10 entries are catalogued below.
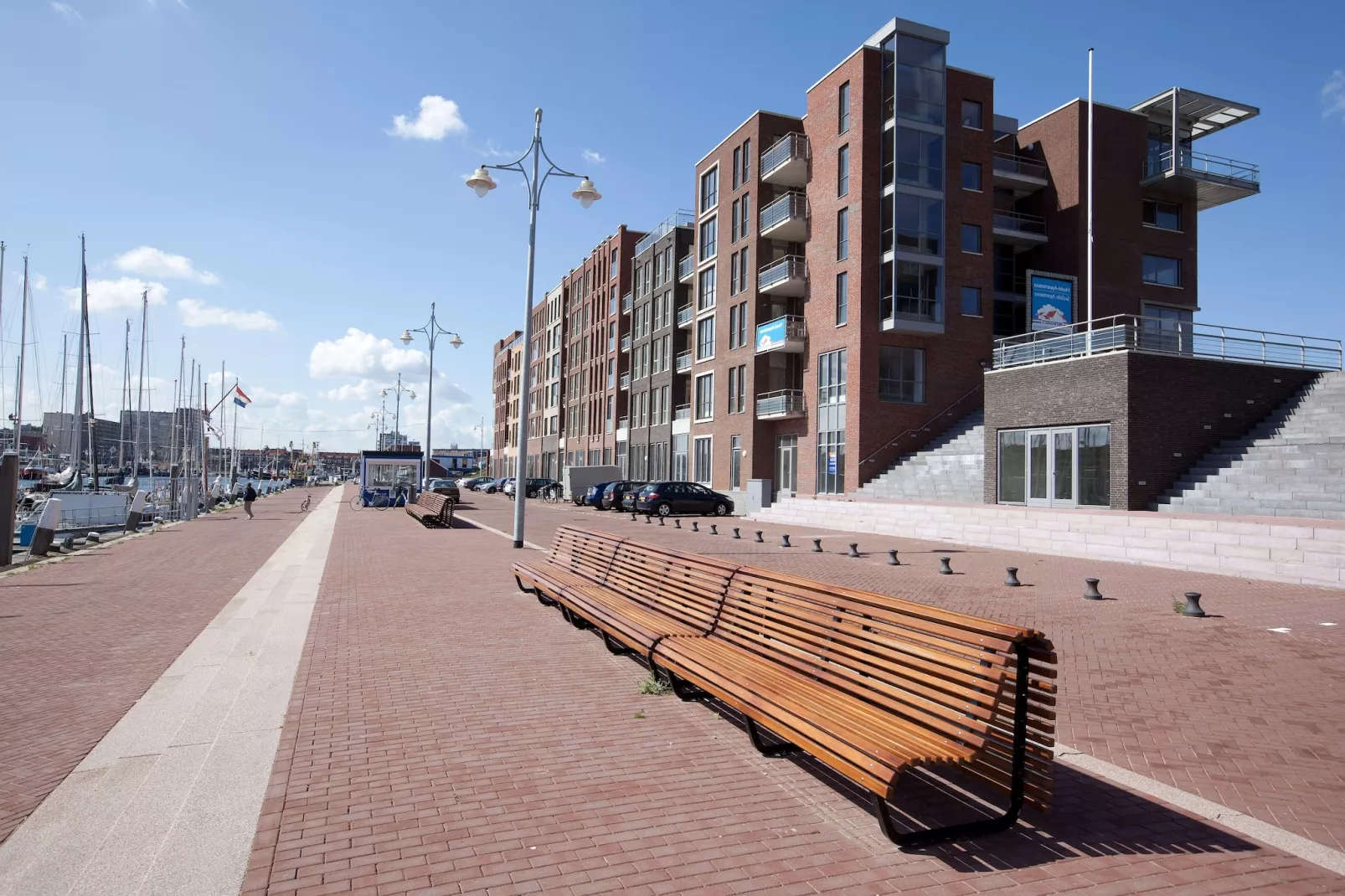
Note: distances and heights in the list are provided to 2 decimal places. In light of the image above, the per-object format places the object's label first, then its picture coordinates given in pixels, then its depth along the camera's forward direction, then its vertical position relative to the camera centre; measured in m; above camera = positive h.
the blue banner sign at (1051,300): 32.16 +6.86
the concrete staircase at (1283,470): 18.83 +0.31
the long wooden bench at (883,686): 4.00 -1.20
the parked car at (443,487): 47.68 -1.11
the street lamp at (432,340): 38.03 +5.63
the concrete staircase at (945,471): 29.02 +0.20
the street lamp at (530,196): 18.12 +5.91
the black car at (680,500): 38.00 -1.23
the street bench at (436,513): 25.41 -1.37
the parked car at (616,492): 43.41 -1.03
